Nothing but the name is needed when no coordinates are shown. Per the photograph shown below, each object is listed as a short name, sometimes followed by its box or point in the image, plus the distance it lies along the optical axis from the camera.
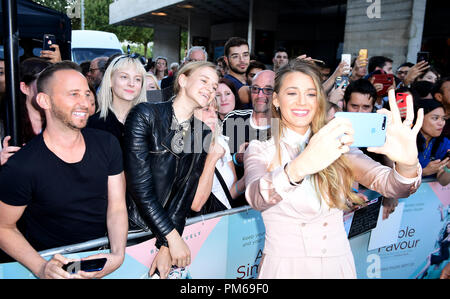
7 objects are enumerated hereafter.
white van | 12.06
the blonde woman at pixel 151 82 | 4.60
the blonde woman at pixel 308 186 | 1.83
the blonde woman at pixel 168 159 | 2.24
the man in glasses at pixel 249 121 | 3.22
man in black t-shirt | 1.94
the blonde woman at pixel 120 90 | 3.07
